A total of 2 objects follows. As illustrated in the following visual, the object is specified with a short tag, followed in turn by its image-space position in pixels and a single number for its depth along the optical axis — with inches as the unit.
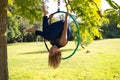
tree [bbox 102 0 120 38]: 134.6
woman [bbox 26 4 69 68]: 123.0
